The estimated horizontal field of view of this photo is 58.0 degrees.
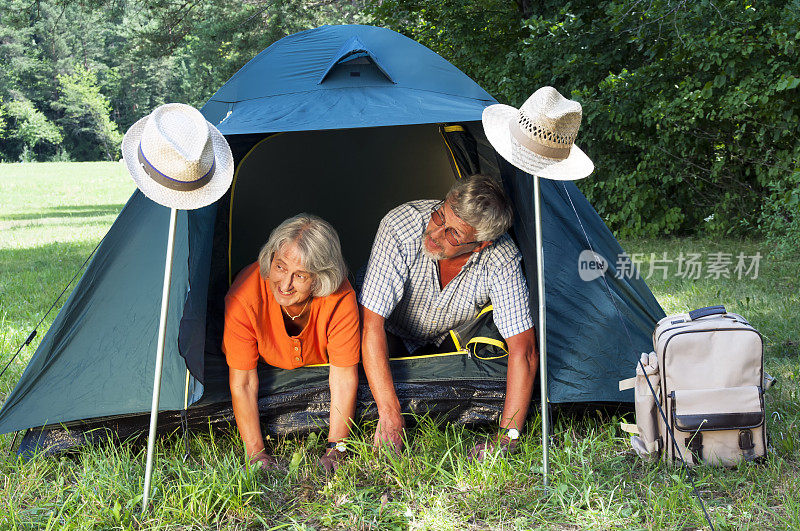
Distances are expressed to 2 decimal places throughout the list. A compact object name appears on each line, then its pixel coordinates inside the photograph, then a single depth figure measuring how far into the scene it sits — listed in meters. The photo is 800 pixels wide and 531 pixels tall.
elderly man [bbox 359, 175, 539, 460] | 2.45
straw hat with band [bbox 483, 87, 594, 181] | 2.02
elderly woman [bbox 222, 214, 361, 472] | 2.32
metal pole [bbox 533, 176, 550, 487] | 2.12
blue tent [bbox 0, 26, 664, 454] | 2.38
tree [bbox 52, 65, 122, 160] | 31.31
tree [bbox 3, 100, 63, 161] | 29.92
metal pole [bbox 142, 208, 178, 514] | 1.93
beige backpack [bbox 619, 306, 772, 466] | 2.21
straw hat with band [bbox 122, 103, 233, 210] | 1.82
